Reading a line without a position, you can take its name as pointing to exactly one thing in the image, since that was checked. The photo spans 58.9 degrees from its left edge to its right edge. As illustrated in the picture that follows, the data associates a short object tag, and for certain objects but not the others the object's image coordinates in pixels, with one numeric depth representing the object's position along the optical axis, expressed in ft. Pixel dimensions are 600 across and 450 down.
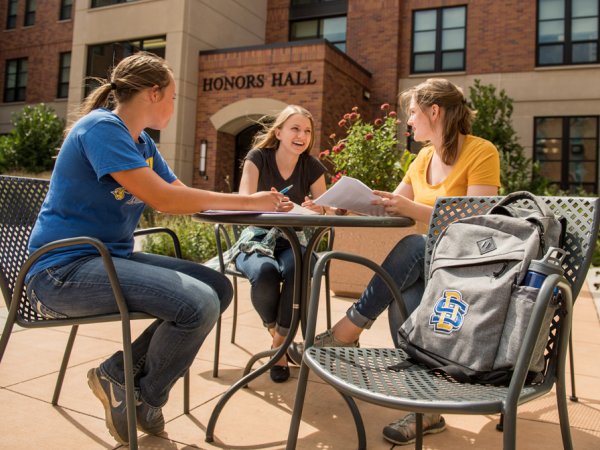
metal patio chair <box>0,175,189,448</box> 5.64
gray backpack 4.76
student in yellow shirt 7.55
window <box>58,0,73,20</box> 64.68
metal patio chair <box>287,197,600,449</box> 4.11
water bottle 4.64
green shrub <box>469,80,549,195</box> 36.99
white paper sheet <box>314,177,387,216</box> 7.31
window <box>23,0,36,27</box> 67.87
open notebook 6.97
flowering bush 19.13
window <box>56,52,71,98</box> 64.08
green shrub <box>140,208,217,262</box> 25.72
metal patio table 6.57
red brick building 43.34
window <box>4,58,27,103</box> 67.77
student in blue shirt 6.01
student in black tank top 9.14
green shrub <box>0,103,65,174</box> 53.47
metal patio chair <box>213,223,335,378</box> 9.34
